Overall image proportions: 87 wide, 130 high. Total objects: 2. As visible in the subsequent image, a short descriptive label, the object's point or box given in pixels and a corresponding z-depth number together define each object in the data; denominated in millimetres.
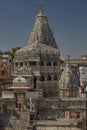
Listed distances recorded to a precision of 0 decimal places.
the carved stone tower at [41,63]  50562
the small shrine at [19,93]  37594
